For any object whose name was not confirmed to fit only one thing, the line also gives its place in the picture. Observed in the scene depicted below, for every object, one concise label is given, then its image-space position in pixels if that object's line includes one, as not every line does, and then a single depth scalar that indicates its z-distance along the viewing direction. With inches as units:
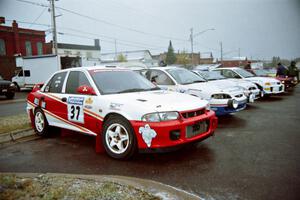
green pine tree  3009.4
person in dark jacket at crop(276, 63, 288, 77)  564.1
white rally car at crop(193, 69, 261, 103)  373.1
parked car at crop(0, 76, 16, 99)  570.9
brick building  1106.7
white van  730.2
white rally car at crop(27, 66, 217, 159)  146.6
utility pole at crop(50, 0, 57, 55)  837.8
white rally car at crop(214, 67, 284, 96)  428.5
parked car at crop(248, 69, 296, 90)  540.9
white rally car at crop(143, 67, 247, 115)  258.0
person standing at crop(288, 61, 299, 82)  609.9
